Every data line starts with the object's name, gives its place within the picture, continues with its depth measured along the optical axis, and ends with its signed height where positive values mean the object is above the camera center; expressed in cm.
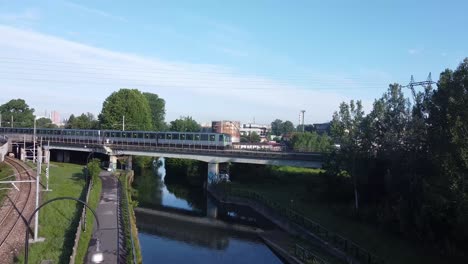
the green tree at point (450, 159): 2247 -140
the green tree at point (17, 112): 14262 +672
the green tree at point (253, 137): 14264 -135
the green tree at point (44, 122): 17422 +402
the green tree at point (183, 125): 9397 +169
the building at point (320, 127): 18260 +314
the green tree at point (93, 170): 4728 -439
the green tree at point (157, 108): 13062 +759
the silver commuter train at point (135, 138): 6269 -99
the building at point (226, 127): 15846 +224
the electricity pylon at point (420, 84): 3407 +440
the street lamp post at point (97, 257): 1597 -484
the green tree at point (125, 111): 8775 +440
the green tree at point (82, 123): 12706 +261
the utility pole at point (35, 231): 2667 -645
